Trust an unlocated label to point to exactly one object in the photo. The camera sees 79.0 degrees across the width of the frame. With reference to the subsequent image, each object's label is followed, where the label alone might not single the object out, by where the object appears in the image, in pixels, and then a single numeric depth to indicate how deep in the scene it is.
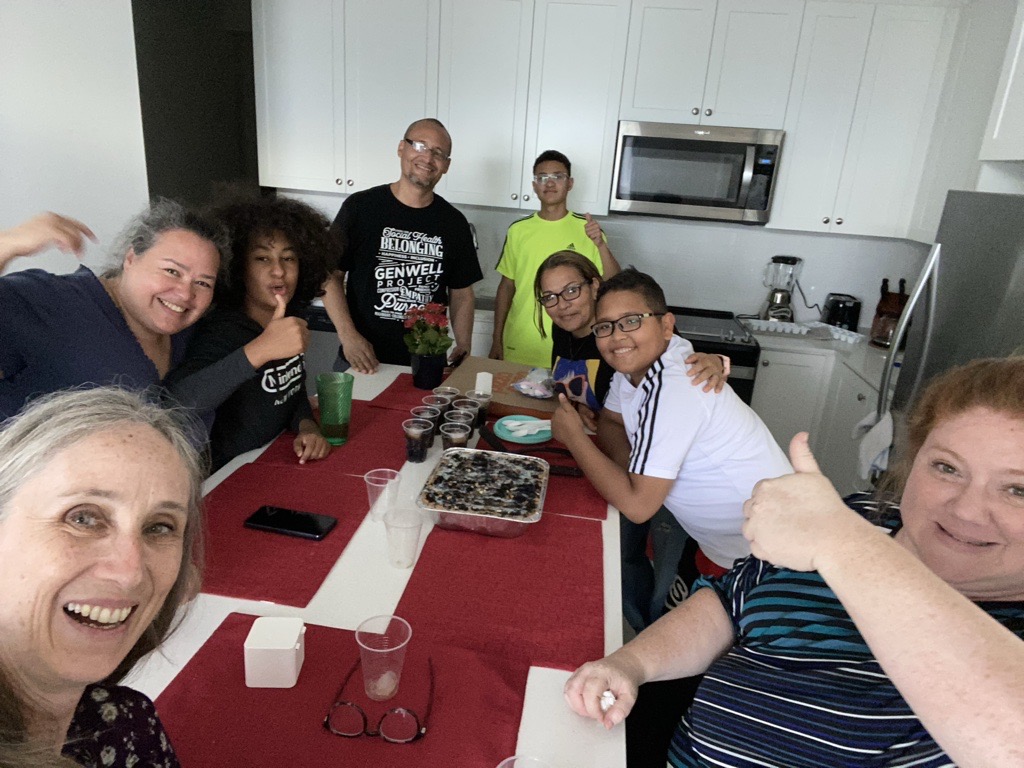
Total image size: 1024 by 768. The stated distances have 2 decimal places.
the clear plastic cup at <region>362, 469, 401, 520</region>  1.45
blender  3.80
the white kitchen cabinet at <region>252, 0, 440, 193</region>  3.49
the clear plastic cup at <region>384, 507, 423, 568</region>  1.24
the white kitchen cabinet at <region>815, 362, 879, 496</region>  3.20
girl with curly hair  1.57
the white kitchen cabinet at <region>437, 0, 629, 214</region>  3.36
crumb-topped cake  1.38
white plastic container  0.93
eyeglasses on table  0.88
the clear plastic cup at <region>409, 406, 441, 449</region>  1.83
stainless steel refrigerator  2.05
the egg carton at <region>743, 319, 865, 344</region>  3.61
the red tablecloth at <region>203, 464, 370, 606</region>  1.18
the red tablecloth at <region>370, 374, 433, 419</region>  2.15
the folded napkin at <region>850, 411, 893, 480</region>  2.61
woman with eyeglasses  2.22
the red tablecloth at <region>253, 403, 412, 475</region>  1.68
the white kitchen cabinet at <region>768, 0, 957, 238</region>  3.19
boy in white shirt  1.55
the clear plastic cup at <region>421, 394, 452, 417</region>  1.94
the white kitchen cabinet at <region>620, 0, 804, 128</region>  3.25
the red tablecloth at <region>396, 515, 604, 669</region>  1.08
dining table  0.88
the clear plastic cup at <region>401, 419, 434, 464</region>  1.70
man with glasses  2.88
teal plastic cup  1.80
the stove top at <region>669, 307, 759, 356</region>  3.35
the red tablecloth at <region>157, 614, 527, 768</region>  0.85
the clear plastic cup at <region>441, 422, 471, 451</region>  1.75
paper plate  1.87
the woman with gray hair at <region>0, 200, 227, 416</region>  1.35
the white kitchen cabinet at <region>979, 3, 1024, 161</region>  2.42
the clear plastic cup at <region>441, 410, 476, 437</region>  1.85
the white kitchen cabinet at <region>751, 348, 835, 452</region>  3.45
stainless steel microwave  3.36
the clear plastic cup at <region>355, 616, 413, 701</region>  0.93
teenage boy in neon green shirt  3.22
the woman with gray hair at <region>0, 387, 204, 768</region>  0.65
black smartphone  1.34
